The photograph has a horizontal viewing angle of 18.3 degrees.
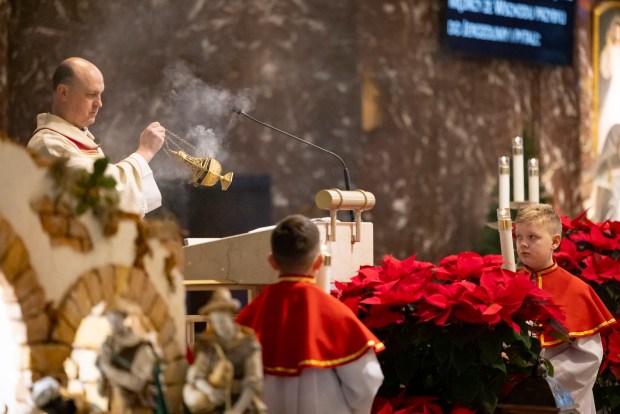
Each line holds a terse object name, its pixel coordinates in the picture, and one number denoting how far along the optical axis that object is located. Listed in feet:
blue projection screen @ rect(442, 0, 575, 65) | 48.37
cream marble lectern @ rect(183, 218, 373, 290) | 22.78
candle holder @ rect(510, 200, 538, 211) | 29.33
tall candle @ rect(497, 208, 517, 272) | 24.04
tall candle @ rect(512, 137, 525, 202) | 29.42
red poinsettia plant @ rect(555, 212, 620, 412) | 27.94
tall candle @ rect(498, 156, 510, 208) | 27.63
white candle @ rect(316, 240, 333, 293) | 19.94
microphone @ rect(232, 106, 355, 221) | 25.27
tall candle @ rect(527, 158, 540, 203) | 30.20
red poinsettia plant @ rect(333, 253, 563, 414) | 20.93
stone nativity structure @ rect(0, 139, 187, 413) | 14.39
